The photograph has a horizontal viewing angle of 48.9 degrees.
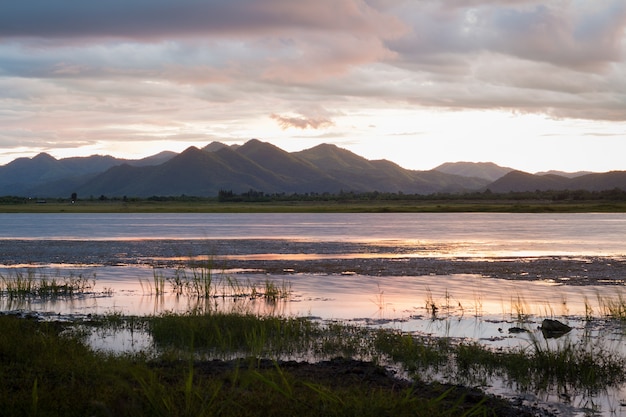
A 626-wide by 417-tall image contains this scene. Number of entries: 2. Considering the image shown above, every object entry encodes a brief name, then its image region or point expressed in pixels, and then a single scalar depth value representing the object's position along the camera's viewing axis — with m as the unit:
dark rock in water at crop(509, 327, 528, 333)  19.52
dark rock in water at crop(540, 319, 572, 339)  18.75
